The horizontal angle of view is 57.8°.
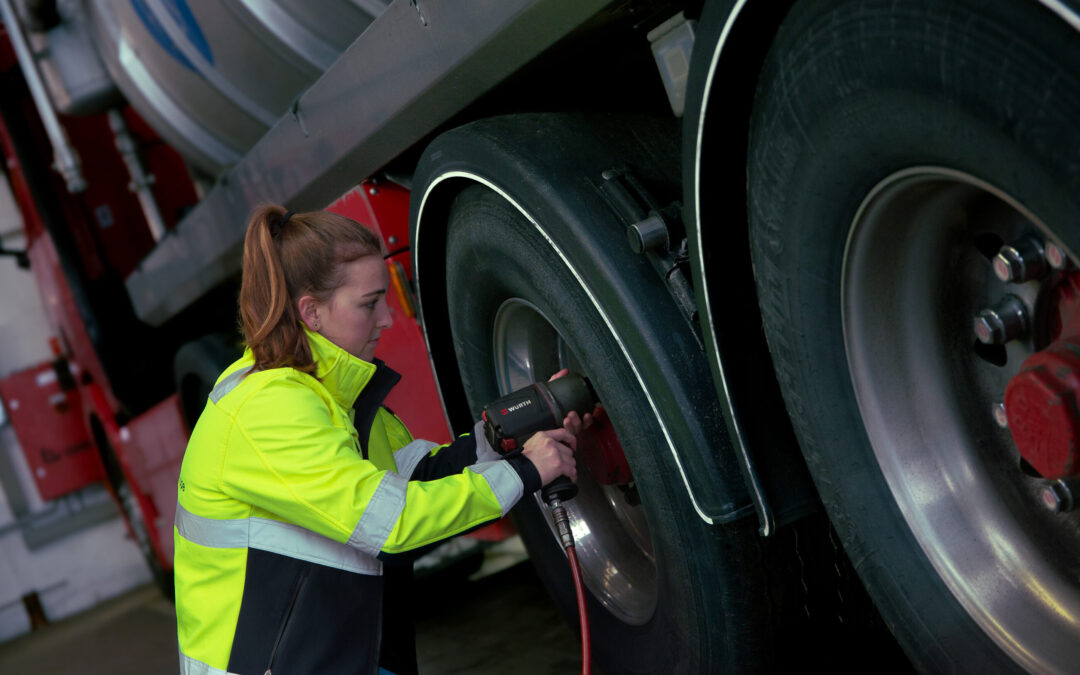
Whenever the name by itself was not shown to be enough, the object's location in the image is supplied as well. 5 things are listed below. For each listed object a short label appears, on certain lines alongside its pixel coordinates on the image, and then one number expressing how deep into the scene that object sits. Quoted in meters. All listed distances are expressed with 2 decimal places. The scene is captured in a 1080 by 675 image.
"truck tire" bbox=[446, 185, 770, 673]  1.48
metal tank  2.31
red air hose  1.64
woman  1.49
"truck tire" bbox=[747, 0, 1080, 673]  0.96
